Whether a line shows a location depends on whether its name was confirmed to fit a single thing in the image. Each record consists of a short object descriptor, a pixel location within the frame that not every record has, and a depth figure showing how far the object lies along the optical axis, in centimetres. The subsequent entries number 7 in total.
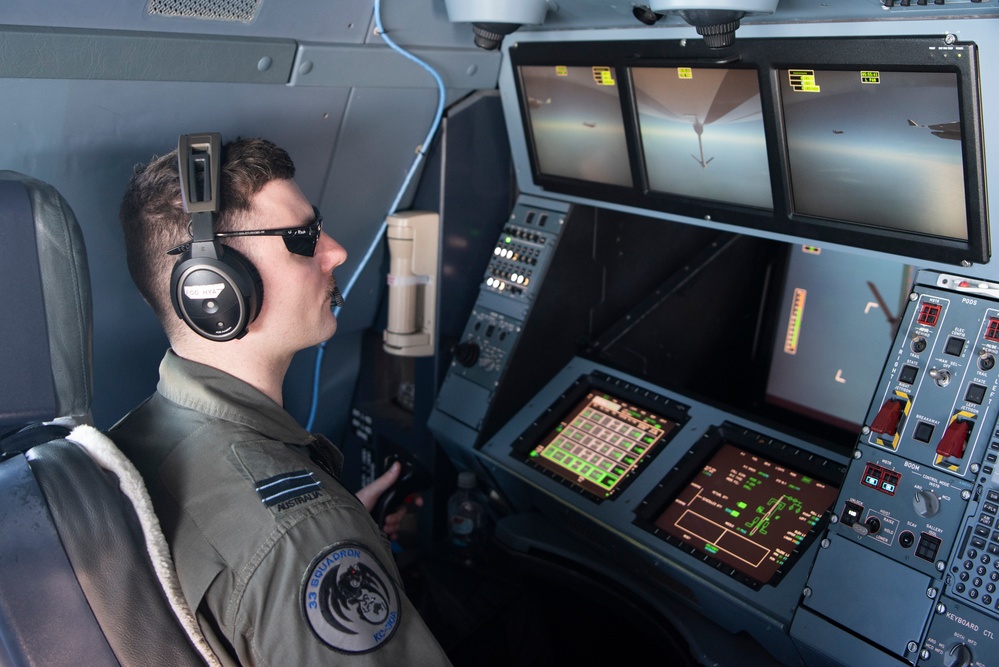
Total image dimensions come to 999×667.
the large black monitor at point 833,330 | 264
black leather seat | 121
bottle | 291
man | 137
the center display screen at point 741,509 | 216
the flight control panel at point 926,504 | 176
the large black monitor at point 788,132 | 179
